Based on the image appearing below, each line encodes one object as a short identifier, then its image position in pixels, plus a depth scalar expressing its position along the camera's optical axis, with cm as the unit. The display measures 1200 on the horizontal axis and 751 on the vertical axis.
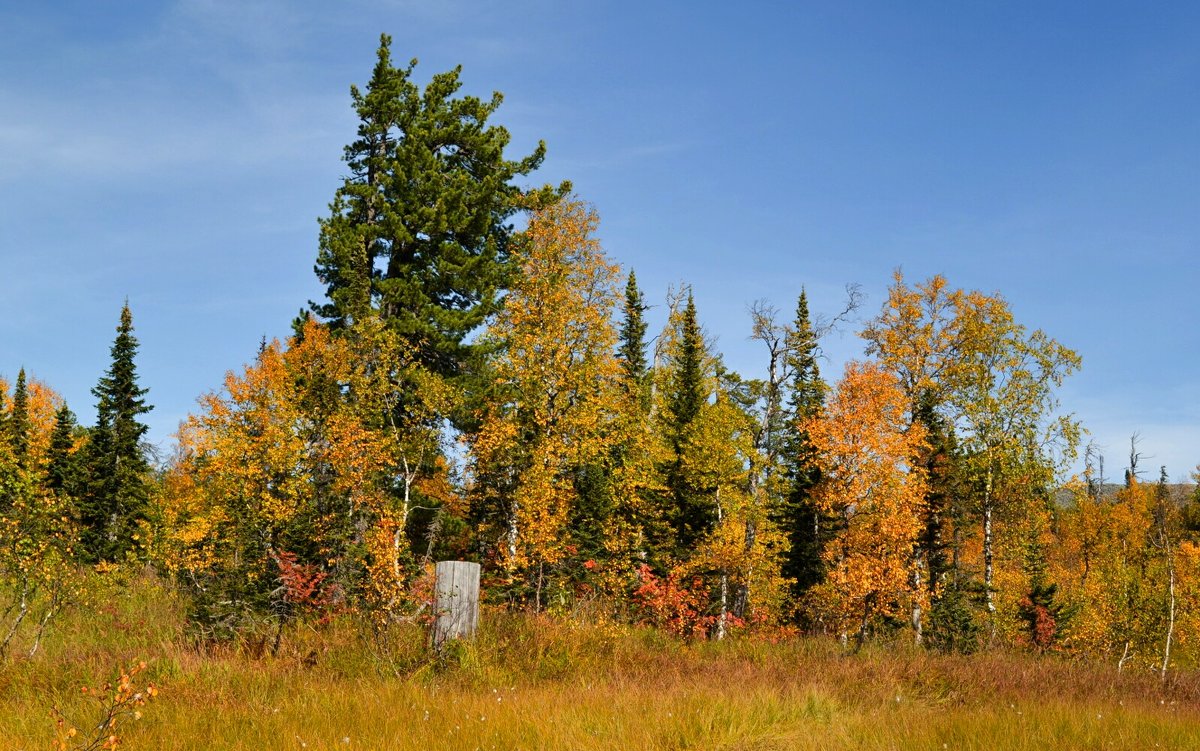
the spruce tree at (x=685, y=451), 3002
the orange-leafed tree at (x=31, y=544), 1106
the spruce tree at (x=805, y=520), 3020
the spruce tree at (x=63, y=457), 3598
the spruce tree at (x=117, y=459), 3472
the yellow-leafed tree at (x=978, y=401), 2841
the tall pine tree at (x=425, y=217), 2348
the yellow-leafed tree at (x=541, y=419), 2041
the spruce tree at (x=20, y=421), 3803
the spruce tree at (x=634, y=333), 3875
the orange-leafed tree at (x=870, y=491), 2223
